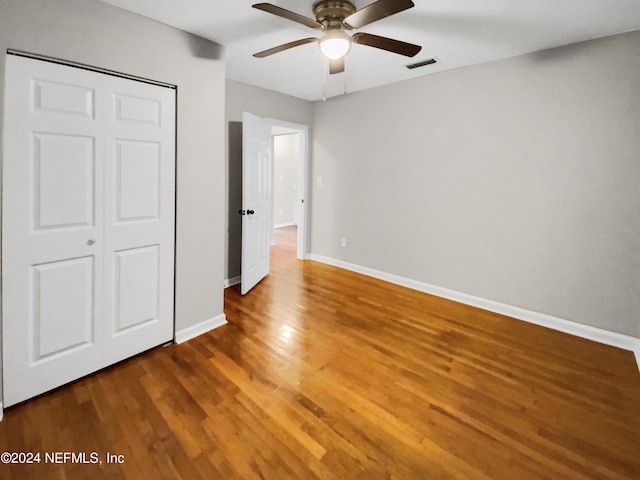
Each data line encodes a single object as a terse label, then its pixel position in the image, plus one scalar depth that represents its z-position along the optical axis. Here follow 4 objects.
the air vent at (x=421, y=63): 3.12
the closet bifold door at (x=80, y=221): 1.77
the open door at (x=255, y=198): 3.62
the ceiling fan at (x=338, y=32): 1.93
